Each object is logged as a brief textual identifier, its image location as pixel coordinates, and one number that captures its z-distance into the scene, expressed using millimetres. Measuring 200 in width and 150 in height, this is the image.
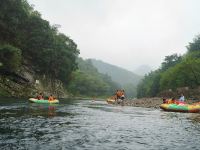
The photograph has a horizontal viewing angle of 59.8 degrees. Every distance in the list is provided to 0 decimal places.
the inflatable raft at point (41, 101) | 24098
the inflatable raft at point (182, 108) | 20363
